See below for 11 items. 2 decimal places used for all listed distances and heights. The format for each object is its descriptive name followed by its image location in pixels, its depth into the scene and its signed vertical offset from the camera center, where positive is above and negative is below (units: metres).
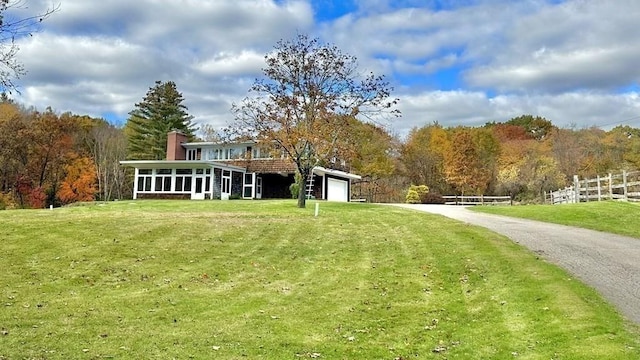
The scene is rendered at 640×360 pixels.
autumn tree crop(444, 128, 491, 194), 52.12 +3.76
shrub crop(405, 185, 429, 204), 46.31 +0.89
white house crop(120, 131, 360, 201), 39.59 +2.07
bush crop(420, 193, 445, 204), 48.03 +0.46
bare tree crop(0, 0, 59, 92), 9.04 +3.16
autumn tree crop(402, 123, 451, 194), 56.34 +4.55
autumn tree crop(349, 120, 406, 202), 52.22 +3.39
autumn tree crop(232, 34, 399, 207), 24.59 +4.61
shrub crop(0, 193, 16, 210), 36.99 -0.04
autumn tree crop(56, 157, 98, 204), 44.06 +1.63
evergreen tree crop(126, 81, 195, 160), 59.00 +9.66
